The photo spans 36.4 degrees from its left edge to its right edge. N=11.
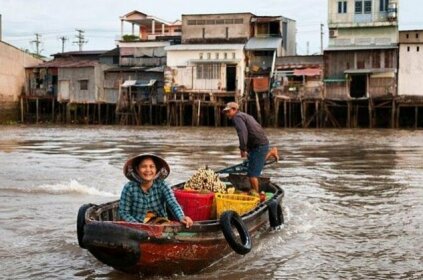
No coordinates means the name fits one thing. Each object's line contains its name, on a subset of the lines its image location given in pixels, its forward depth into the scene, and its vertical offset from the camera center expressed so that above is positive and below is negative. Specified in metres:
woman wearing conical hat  6.34 -0.93
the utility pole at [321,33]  56.68 +6.08
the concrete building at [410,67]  40.22 +2.14
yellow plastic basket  7.76 -1.26
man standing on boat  9.53 -0.68
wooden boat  5.89 -1.35
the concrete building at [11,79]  45.88 +1.52
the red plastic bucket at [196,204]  7.92 -1.27
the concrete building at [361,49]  40.47 +3.29
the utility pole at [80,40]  73.31 +6.89
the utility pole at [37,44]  78.74 +6.89
